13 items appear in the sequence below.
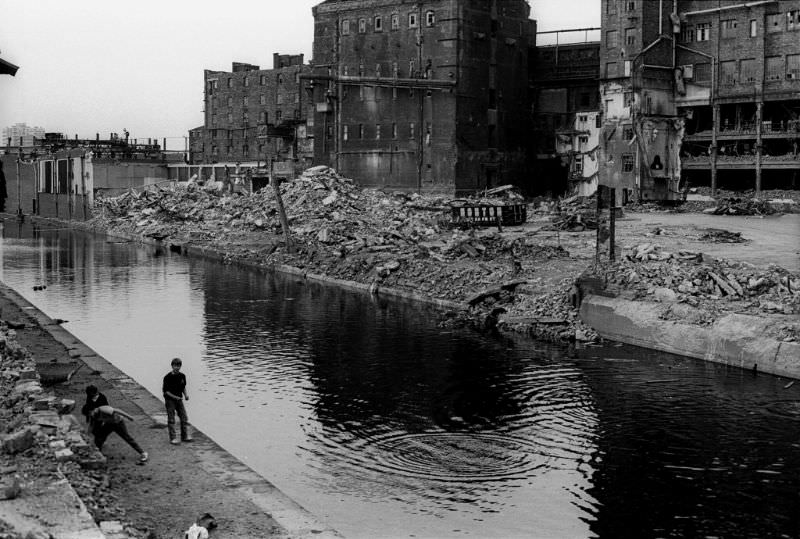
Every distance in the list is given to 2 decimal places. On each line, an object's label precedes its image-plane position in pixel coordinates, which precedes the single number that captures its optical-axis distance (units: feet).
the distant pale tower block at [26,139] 356.18
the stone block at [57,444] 40.42
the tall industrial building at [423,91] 220.64
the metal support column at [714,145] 205.67
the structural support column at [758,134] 198.18
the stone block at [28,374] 54.24
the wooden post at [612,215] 96.11
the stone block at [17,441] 38.75
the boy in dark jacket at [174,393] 48.21
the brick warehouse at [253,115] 299.38
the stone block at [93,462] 41.22
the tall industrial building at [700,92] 199.21
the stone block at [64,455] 39.49
